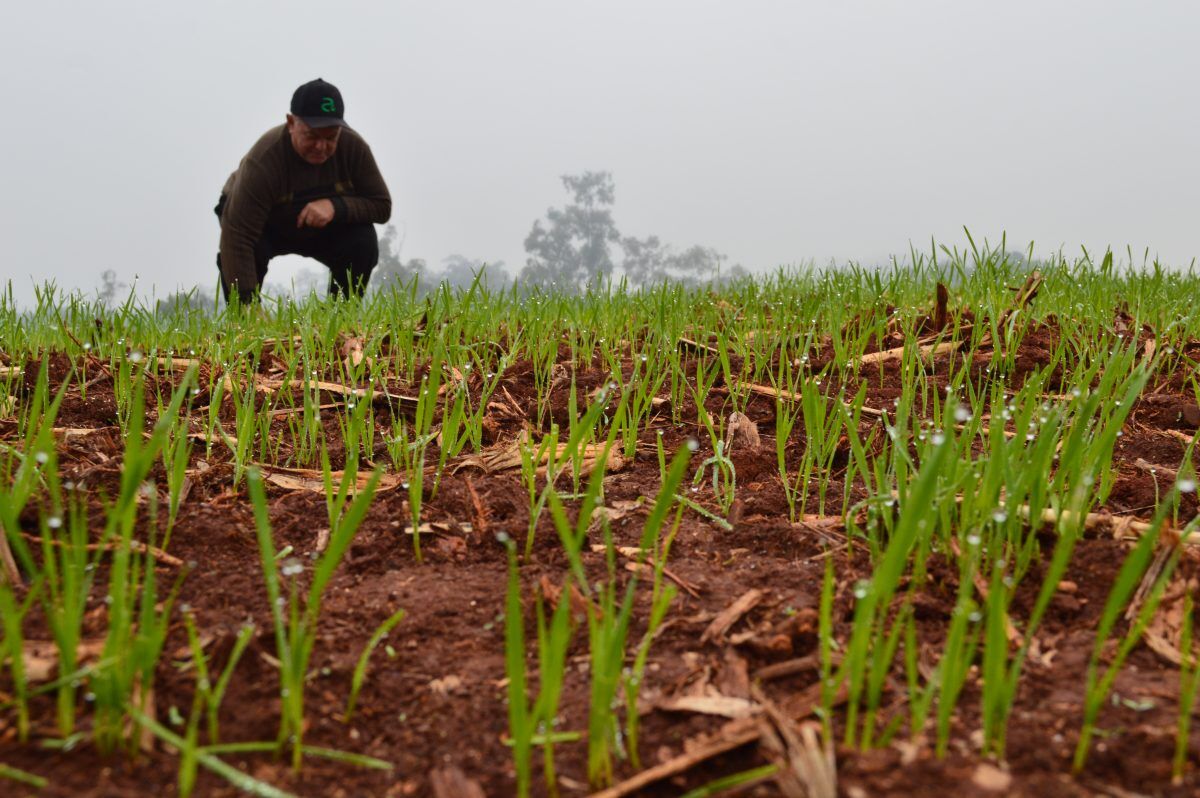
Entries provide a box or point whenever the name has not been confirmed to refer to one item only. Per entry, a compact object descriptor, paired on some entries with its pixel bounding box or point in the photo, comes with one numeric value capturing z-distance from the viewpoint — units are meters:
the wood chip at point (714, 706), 1.16
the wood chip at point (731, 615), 1.35
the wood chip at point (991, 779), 0.98
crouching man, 7.01
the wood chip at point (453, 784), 1.03
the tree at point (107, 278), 55.81
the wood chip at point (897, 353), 3.24
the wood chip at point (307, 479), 2.04
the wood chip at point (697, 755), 1.03
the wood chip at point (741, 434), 2.37
